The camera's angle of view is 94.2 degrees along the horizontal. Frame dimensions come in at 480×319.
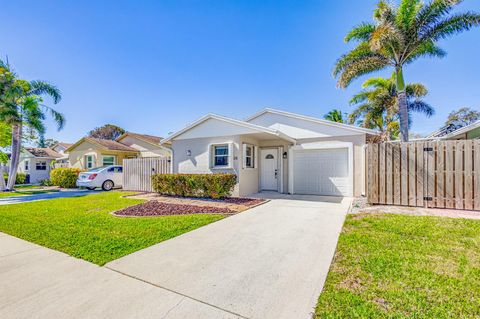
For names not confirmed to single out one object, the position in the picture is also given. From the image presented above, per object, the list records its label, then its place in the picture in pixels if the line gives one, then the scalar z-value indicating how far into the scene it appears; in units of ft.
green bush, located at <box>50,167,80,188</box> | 55.01
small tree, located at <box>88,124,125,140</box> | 164.25
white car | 47.37
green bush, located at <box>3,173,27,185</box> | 72.03
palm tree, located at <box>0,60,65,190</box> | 47.83
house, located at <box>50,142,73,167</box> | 78.99
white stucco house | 34.32
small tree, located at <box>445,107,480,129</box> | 85.35
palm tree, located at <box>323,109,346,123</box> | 80.79
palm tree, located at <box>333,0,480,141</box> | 34.27
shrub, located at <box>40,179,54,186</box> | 62.90
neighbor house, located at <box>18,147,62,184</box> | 79.89
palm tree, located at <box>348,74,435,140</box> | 57.82
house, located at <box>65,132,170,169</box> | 65.16
